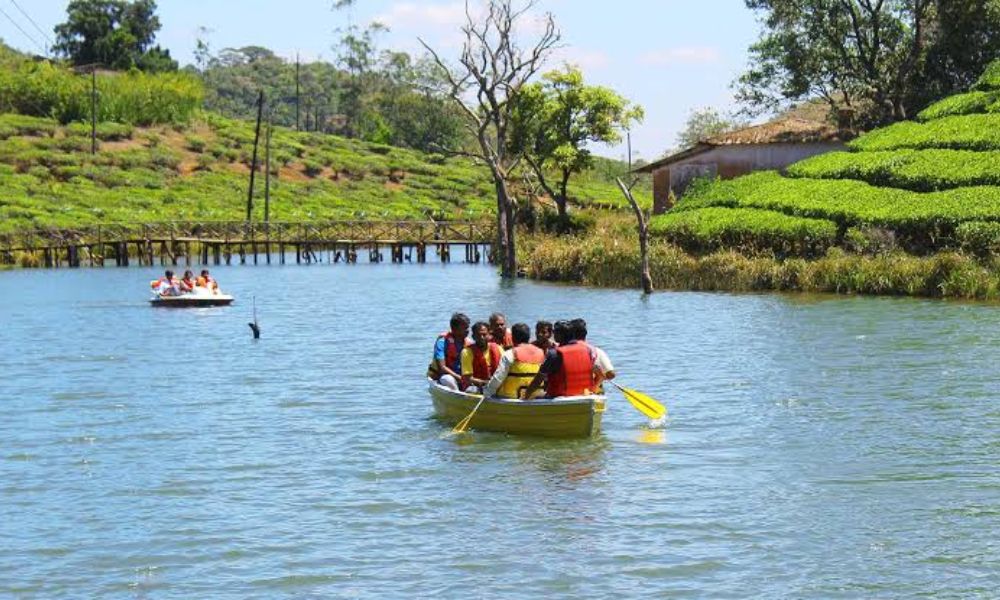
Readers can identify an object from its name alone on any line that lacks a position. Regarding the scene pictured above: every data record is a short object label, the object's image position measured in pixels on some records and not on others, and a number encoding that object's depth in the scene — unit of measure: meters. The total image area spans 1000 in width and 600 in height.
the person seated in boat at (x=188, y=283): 49.12
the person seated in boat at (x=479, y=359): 20.94
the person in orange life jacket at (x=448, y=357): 21.66
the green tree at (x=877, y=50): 63.22
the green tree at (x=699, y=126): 157.12
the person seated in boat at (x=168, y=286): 49.06
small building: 64.19
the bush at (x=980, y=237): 44.81
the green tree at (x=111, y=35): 150.62
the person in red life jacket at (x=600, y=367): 19.95
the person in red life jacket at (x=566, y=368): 19.36
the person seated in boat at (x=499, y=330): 21.00
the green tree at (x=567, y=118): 73.44
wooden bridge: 81.56
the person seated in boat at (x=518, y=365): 19.94
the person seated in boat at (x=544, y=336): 20.14
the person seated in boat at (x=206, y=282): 49.81
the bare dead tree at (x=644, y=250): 50.12
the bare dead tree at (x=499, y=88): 64.00
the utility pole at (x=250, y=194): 94.56
